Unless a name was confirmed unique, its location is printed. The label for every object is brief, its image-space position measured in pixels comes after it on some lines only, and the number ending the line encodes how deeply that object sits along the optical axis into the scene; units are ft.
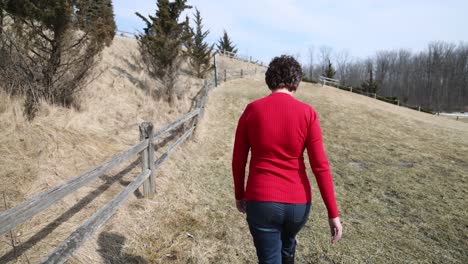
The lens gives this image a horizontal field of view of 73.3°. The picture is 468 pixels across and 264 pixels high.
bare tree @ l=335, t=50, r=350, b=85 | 332.31
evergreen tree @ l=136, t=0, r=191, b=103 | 52.26
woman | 7.11
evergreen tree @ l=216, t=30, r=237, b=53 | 168.04
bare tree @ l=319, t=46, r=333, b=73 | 343.46
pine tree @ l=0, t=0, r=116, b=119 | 24.82
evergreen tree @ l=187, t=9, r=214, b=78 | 80.48
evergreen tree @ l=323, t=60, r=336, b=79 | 135.14
